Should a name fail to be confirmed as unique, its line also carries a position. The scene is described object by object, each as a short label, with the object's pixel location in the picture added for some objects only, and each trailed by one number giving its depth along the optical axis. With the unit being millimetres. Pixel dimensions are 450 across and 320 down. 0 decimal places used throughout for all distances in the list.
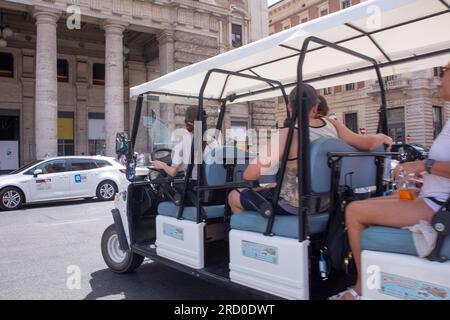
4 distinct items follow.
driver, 4046
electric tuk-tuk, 2387
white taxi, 12016
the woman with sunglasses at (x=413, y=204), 2359
